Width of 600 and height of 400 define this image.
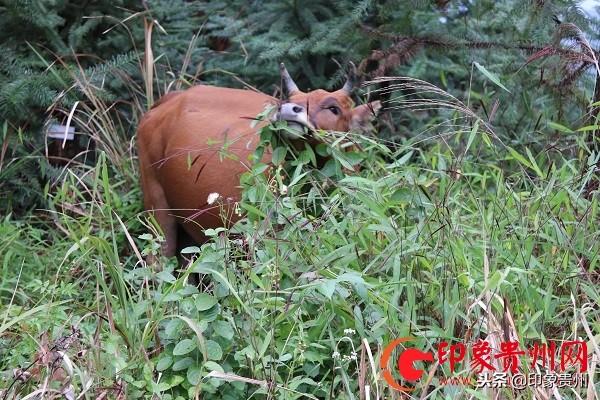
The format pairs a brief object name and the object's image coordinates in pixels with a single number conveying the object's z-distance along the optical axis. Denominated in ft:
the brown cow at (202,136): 33.83
